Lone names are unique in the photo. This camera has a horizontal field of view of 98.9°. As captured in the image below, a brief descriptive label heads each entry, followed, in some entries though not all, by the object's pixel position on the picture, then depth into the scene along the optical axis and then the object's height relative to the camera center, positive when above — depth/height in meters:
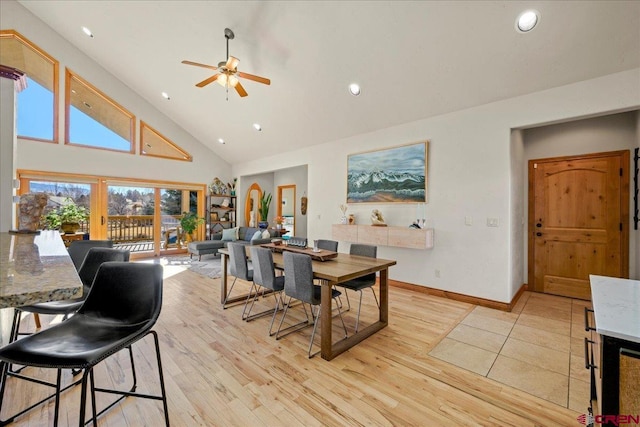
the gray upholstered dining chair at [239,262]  3.23 -0.56
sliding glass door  5.81 +0.25
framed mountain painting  4.24 +0.68
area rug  5.36 -1.10
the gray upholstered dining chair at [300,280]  2.41 -0.59
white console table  3.95 -0.32
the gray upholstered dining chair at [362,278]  2.92 -0.71
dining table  2.32 -0.58
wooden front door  3.62 -0.08
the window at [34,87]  5.26 +2.60
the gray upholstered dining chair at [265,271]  2.82 -0.58
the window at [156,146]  6.87 +1.82
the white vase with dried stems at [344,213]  5.16 +0.05
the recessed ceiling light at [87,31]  5.11 +3.47
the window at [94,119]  5.91 +2.20
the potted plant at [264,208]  8.88 +0.24
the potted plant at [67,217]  5.69 -0.04
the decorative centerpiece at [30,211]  2.59 +0.04
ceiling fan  3.42 +1.82
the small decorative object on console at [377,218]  4.52 -0.04
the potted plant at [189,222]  7.31 -0.18
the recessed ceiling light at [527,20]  2.52 +1.84
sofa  6.53 -0.64
